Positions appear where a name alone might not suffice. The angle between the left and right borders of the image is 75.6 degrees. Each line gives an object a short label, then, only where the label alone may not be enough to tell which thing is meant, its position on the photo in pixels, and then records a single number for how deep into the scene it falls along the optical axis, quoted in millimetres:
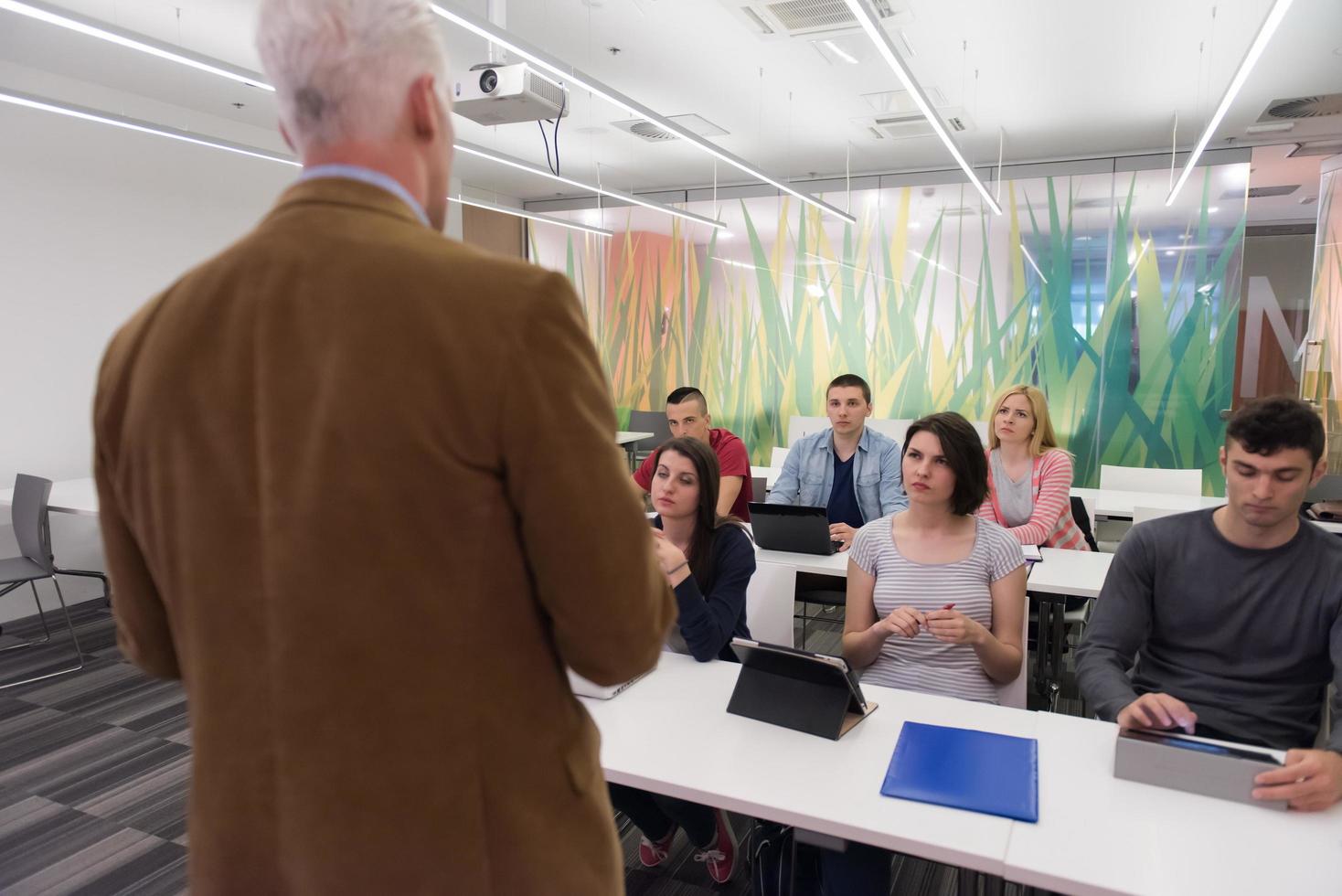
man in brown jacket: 684
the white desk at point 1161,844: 1299
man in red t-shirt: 4469
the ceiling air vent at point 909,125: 6045
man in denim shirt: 4188
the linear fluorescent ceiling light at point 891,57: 2895
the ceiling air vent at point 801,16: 4215
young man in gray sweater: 1881
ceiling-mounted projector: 3318
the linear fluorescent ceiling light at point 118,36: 2734
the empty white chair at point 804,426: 7844
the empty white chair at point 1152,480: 5602
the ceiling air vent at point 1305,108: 5562
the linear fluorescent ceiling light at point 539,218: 6629
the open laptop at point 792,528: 3568
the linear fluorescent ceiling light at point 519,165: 4922
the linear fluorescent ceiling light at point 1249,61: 2756
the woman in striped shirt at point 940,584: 2268
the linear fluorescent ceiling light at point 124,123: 3750
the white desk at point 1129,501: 5031
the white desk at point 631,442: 8180
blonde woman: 3920
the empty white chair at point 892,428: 7098
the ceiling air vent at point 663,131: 6371
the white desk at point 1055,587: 3162
